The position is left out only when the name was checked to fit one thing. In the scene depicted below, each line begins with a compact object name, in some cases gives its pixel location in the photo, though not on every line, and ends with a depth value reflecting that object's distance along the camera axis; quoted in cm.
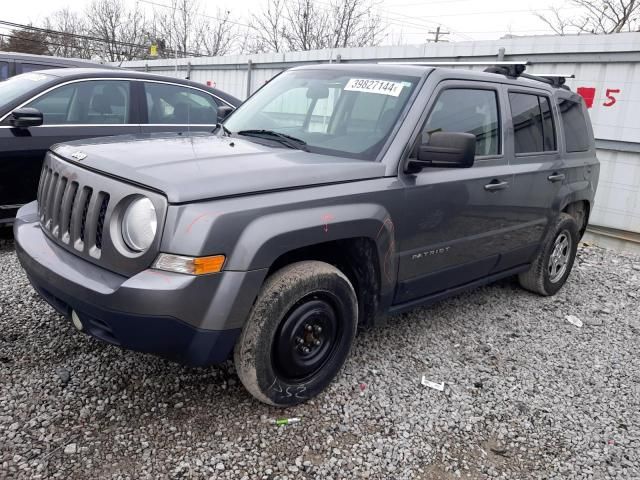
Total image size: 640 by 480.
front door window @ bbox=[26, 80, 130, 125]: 498
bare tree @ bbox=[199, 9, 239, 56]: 3739
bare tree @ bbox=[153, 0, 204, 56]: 3650
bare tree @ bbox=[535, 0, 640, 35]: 2142
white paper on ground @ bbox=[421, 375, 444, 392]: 323
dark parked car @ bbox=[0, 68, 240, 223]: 467
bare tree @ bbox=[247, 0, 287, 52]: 3184
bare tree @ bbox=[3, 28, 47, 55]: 3578
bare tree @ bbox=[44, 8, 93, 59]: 3672
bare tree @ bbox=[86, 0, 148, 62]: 3856
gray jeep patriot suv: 229
